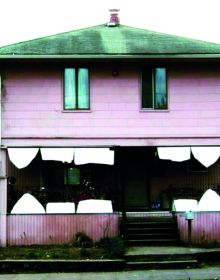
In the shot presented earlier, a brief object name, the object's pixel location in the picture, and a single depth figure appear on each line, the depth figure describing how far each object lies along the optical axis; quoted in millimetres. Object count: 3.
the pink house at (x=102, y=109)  20359
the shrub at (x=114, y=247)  16891
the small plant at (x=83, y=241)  19031
